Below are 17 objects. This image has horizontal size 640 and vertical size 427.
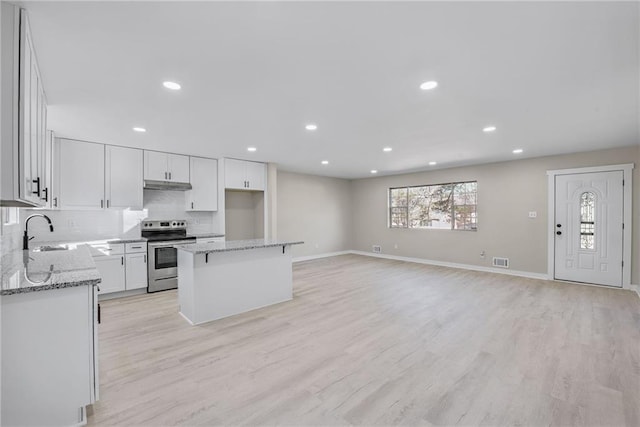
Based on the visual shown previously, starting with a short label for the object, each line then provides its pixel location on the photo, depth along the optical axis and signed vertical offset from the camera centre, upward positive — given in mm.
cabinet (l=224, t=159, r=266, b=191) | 5711 +785
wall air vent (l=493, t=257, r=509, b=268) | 6000 -1048
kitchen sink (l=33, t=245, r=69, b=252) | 3141 -415
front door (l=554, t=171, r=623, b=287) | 4816 -258
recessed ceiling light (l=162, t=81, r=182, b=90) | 2436 +1102
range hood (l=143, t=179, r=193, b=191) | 4852 +478
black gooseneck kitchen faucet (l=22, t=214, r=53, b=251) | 3076 -332
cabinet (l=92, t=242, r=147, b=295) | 4293 -818
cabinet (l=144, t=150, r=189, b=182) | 4902 +815
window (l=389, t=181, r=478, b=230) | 6645 +167
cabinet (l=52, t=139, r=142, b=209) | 4191 +572
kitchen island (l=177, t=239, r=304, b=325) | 3383 -841
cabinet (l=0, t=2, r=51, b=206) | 1521 +587
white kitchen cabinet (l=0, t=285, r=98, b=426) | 1552 -828
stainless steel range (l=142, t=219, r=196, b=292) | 4703 -668
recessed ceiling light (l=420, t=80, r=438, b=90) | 2430 +1108
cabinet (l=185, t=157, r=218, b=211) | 5391 +521
